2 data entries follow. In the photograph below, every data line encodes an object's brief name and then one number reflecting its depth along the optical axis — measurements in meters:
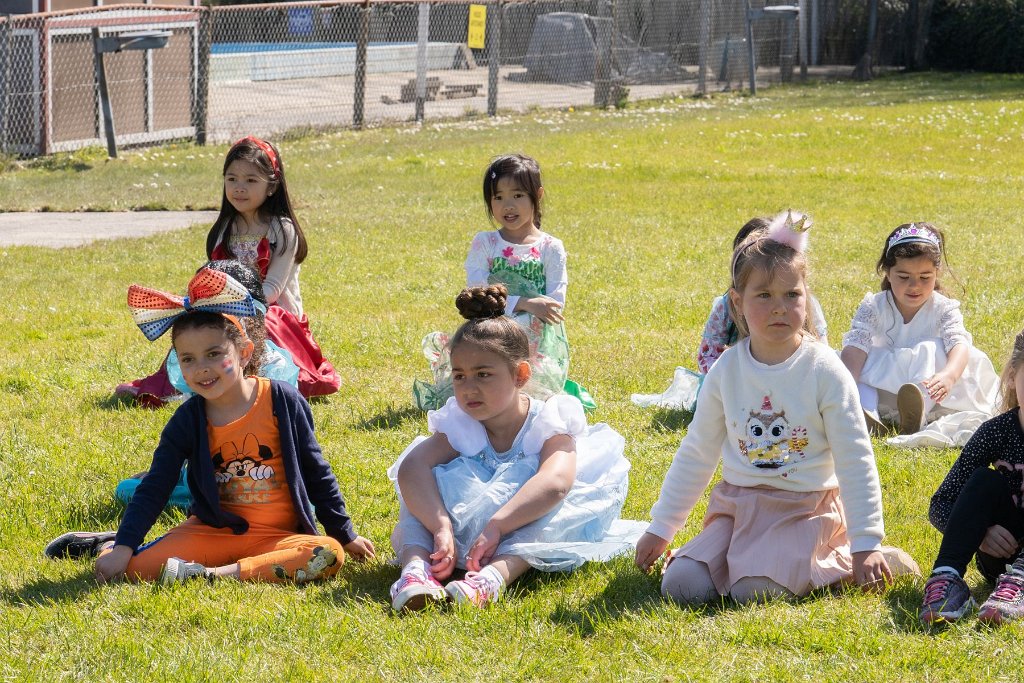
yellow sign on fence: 21.14
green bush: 30.19
